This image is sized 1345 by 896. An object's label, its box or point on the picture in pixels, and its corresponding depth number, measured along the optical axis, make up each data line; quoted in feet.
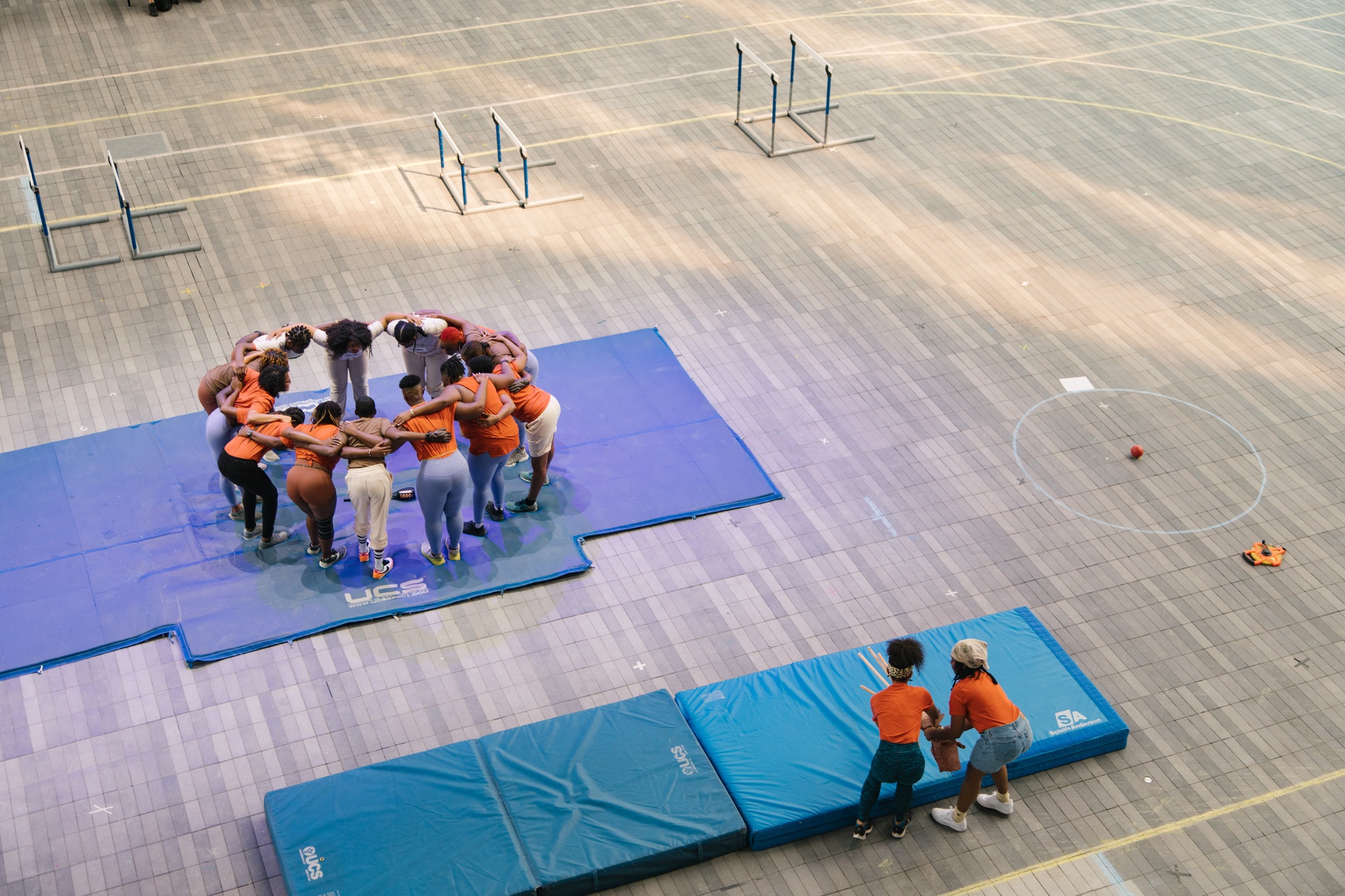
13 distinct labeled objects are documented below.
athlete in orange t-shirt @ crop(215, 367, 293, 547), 29.04
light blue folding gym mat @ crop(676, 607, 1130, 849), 25.27
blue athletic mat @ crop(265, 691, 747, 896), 23.54
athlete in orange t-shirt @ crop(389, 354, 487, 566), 28.66
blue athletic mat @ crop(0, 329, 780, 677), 29.27
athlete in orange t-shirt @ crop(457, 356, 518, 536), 29.53
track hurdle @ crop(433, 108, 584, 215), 43.52
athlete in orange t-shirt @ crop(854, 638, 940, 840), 23.21
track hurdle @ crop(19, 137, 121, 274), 40.78
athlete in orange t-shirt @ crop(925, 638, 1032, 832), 23.31
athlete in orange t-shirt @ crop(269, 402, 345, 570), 28.73
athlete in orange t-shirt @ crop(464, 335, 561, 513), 30.17
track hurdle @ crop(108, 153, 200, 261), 40.83
